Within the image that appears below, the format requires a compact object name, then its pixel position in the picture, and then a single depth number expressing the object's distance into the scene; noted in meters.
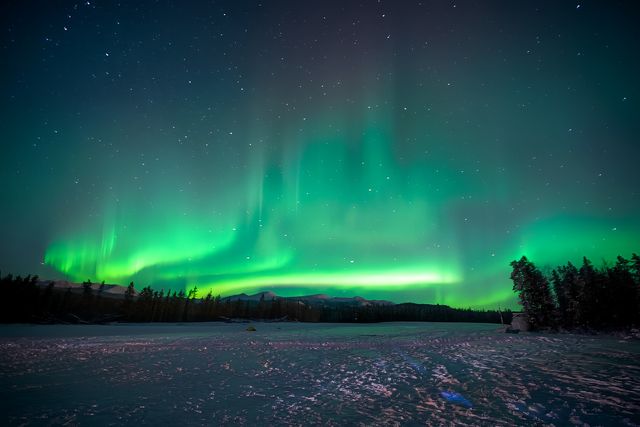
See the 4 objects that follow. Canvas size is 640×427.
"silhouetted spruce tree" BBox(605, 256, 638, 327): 47.81
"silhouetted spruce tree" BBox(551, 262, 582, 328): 51.47
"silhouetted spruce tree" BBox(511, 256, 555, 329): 52.84
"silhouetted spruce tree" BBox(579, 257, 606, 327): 49.47
